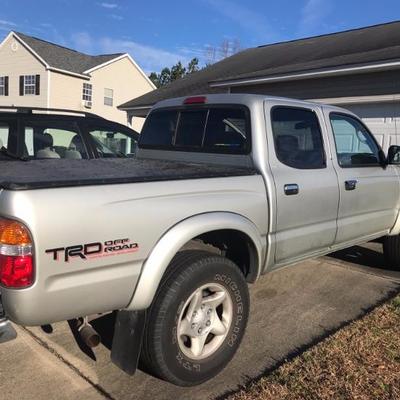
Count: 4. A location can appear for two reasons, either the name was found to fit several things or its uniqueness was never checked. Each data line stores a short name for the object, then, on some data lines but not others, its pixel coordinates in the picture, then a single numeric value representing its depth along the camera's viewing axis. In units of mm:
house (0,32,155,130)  29391
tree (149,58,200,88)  52500
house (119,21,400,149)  10180
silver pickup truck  2414
